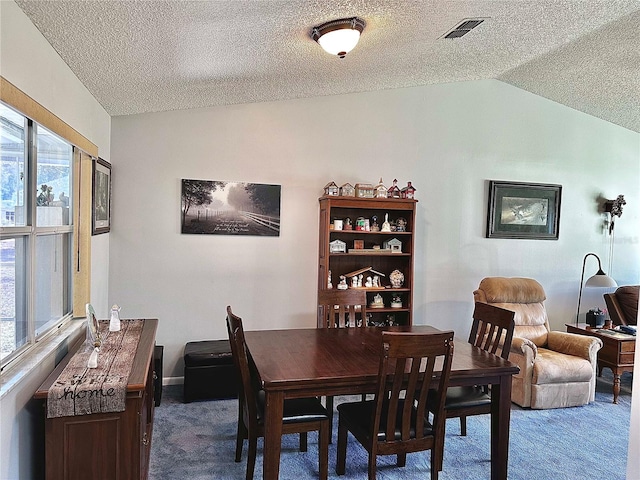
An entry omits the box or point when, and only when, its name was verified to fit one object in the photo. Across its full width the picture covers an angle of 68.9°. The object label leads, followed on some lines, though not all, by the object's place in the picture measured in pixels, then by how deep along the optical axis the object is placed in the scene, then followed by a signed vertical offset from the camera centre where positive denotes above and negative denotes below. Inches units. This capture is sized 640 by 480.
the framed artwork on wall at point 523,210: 201.0 +8.3
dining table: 92.3 -30.7
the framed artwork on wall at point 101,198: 129.2 +5.3
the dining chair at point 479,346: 112.0 -32.4
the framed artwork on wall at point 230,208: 167.0 +4.3
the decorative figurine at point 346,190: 173.8 +12.5
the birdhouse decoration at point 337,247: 174.9 -8.9
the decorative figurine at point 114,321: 113.3 -25.9
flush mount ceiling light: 105.6 +43.2
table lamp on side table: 183.9 -19.5
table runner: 75.5 -28.4
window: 77.8 -2.7
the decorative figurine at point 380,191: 176.6 +12.7
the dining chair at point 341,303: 142.1 -24.3
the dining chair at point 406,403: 88.9 -35.7
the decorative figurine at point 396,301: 183.2 -30.1
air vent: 118.6 +52.7
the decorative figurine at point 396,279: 182.5 -21.1
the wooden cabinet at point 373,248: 173.3 -9.4
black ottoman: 151.5 -50.9
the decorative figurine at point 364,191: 174.4 +12.5
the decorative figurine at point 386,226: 179.6 -0.4
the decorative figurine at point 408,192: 178.7 +12.9
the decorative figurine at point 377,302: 181.2 -30.4
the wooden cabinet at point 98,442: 76.7 -38.1
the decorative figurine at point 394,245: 182.2 -7.9
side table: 164.6 -43.5
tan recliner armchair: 153.6 -45.3
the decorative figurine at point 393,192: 178.5 +12.7
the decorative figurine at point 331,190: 172.4 +12.3
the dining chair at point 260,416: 99.8 -42.1
